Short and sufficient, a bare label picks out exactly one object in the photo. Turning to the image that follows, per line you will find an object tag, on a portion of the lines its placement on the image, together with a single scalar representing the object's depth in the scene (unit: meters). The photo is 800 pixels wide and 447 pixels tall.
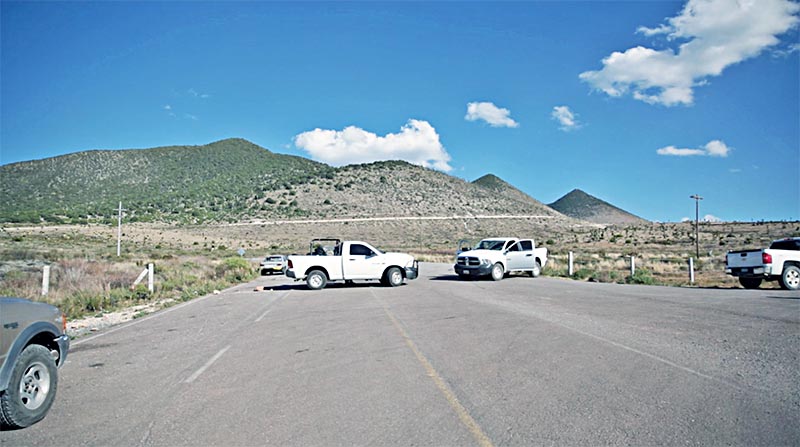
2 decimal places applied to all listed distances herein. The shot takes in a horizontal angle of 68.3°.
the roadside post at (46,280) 19.03
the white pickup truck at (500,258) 27.27
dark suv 5.79
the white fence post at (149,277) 22.47
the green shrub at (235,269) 32.85
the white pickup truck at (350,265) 23.73
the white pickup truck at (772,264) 20.89
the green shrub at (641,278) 26.63
